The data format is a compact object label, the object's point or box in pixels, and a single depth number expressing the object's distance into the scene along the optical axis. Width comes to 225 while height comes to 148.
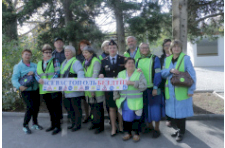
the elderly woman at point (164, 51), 4.20
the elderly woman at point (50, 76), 4.41
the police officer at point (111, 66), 4.18
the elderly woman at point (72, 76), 4.29
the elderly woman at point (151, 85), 3.98
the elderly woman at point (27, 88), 4.36
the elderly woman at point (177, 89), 3.89
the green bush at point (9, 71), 6.30
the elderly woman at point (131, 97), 3.87
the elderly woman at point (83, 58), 4.94
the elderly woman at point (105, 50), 4.69
